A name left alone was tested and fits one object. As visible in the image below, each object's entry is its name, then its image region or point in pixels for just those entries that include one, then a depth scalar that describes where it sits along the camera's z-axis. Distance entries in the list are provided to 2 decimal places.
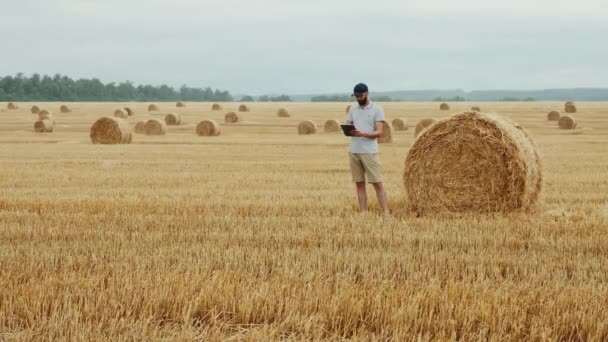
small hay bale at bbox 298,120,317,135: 37.50
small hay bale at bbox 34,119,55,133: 37.59
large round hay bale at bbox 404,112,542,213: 11.45
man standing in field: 10.91
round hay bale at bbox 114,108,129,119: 49.47
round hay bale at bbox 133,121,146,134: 36.03
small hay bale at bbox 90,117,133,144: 28.89
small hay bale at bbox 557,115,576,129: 40.31
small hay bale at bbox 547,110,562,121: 46.72
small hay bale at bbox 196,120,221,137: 34.69
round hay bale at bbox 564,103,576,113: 54.88
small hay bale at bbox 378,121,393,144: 29.20
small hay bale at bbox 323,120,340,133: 38.22
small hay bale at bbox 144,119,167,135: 35.78
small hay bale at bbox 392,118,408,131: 39.00
